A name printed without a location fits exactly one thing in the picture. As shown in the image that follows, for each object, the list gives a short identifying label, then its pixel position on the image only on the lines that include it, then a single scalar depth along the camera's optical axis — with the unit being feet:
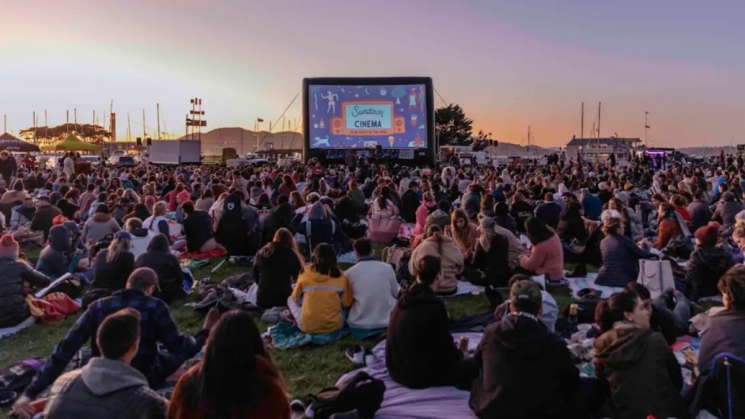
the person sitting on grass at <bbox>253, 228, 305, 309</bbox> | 20.99
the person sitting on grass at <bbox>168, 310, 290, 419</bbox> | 8.31
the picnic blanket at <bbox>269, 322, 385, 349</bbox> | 18.17
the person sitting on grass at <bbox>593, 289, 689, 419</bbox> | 11.09
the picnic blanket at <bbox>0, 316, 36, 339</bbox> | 19.88
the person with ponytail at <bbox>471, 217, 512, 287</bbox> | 23.93
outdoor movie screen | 90.33
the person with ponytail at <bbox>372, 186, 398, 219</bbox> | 34.17
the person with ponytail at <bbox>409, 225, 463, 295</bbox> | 22.31
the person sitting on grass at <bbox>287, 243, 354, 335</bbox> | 18.34
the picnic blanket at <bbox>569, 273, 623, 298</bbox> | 23.21
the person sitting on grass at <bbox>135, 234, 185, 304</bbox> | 21.71
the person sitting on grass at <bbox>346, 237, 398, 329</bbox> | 18.60
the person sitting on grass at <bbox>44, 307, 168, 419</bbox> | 8.88
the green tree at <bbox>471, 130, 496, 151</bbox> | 201.98
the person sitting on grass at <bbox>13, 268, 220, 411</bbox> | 12.07
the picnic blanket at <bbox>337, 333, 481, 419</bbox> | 13.21
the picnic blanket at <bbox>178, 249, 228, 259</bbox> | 31.37
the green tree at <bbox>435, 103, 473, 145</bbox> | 195.11
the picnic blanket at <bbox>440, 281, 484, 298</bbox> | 23.83
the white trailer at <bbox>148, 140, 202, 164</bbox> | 127.03
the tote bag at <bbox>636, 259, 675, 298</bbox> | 19.93
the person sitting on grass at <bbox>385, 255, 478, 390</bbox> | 13.80
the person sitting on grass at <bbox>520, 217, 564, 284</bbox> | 23.39
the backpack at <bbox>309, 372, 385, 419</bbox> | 12.91
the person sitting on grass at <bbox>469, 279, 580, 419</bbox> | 11.35
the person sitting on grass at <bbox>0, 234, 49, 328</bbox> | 19.83
